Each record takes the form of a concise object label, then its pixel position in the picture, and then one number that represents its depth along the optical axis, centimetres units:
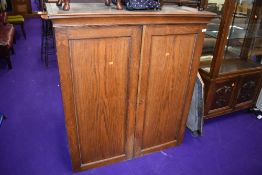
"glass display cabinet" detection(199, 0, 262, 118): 251
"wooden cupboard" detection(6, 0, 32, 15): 779
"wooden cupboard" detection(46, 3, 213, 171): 157
